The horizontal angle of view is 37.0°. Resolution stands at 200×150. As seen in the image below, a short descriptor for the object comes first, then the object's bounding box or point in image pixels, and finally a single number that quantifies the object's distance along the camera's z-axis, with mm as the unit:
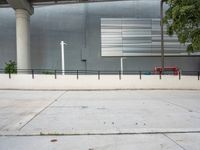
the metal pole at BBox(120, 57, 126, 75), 31125
